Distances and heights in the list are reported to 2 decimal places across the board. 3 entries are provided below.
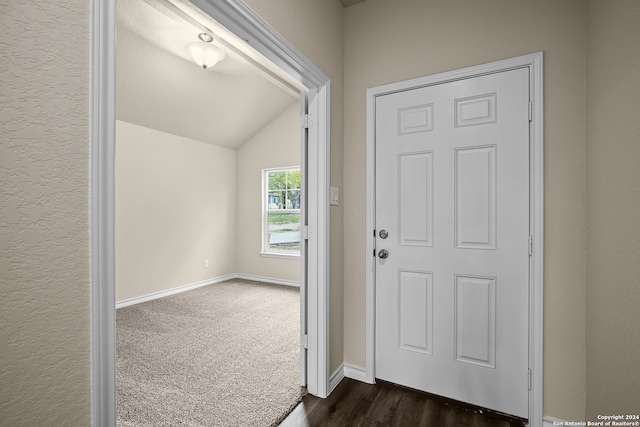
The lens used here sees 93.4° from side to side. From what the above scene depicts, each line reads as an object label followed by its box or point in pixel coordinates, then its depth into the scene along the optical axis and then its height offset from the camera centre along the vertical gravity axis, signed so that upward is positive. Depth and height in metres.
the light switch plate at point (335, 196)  2.04 +0.11
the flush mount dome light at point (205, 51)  2.88 +1.57
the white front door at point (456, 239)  1.72 -0.16
